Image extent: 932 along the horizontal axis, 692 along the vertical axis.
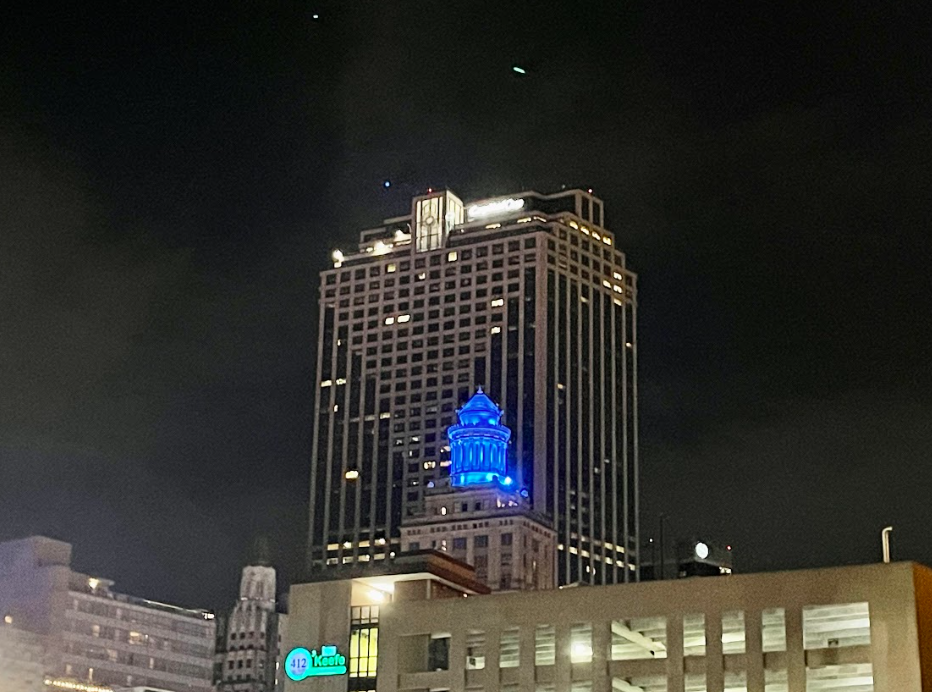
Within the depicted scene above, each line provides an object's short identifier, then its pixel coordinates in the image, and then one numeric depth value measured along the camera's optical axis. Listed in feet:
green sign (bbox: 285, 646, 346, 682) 384.68
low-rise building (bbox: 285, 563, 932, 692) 304.09
